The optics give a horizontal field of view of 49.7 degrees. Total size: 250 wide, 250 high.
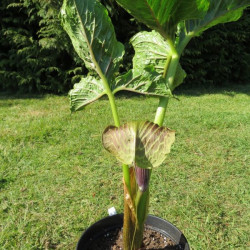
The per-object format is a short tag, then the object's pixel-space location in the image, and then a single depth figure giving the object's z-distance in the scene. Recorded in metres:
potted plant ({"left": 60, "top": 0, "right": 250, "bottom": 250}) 0.61
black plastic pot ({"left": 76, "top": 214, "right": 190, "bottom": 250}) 0.95
